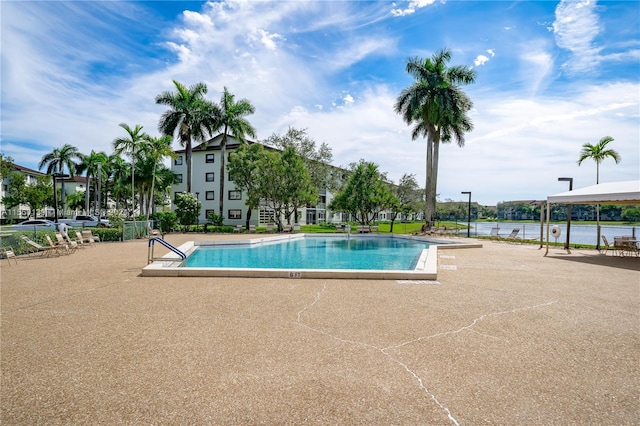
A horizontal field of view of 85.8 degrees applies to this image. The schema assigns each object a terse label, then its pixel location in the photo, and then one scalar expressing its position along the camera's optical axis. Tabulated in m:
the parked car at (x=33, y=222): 25.20
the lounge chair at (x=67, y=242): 15.00
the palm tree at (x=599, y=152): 21.72
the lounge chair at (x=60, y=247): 14.22
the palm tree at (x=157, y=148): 27.70
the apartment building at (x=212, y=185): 43.19
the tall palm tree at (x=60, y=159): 52.81
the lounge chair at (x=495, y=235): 23.36
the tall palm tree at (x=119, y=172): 40.81
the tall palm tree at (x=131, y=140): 29.08
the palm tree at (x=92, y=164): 50.38
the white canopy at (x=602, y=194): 13.21
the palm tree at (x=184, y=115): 36.12
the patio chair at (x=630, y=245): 14.78
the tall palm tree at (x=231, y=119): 36.41
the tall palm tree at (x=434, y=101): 28.20
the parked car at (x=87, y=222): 33.65
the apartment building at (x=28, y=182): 51.88
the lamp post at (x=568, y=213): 17.91
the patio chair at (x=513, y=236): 22.62
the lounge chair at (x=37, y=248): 14.14
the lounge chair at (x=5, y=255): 12.84
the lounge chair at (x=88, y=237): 18.50
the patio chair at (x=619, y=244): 15.03
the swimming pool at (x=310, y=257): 9.52
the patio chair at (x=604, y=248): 15.82
